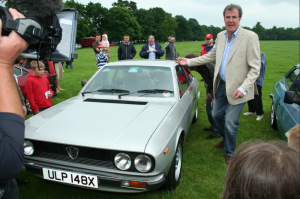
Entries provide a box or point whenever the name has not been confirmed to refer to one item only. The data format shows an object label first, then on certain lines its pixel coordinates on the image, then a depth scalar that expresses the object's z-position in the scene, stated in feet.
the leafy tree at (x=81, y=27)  193.92
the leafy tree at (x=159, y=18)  277.64
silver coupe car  7.15
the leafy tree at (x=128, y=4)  254.68
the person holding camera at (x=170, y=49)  30.04
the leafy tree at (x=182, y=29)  336.08
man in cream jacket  9.53
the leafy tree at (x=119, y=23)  209.46
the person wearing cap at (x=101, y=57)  25.23
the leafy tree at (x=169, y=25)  287.48
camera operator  3.08
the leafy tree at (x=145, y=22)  255.80
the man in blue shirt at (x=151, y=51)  26.55
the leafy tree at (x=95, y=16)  219.00
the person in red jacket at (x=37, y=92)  13.01
